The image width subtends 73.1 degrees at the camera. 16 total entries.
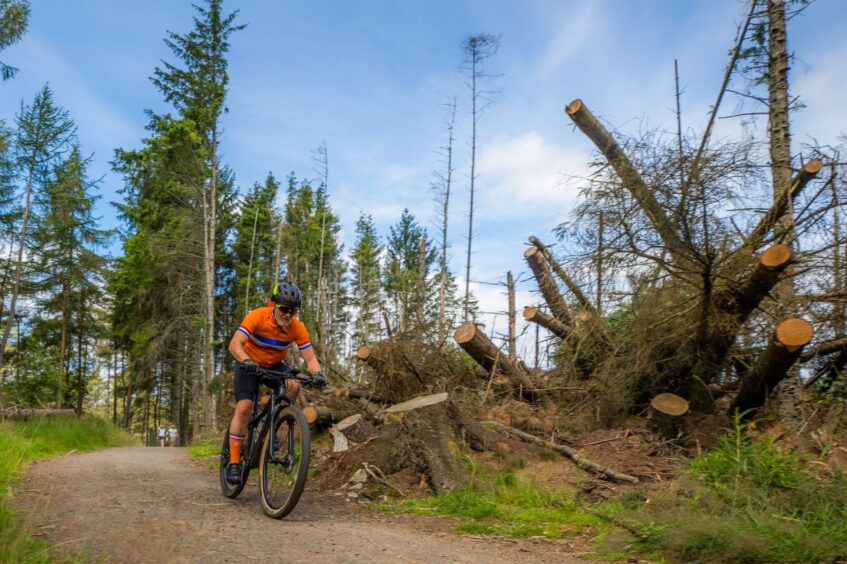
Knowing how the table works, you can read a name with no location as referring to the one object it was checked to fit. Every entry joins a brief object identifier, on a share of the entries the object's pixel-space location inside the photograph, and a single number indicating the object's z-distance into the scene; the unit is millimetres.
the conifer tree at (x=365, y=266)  39094
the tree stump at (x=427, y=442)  6453
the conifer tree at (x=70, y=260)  28422
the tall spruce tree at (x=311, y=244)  33578
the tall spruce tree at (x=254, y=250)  31781
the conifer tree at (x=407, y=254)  33656
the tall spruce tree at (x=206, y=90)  22875
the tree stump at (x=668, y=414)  7113
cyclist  5609
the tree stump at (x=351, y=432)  7992
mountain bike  4969
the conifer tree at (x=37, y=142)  25469
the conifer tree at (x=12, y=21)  13789
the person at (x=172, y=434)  26922
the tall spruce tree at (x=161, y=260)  22984
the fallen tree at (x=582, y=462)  6285
